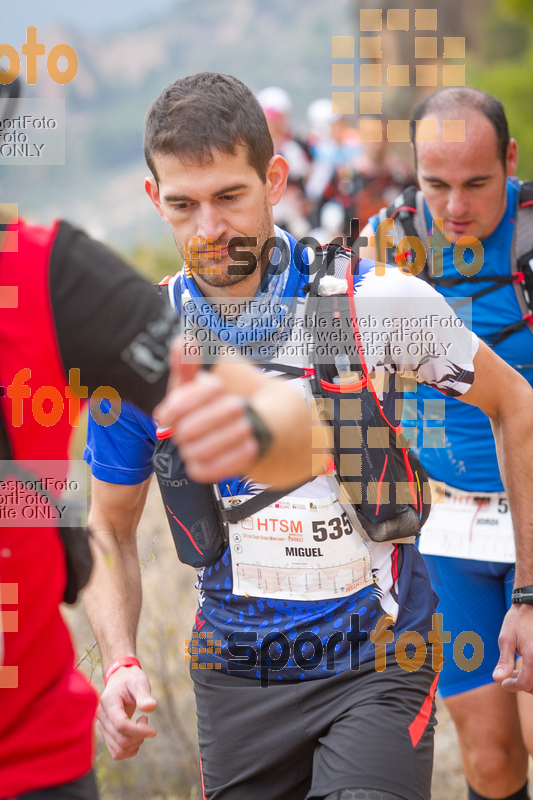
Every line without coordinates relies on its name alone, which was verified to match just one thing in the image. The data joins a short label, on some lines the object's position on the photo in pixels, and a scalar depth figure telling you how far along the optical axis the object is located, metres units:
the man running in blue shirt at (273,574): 4.68
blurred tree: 24.72
